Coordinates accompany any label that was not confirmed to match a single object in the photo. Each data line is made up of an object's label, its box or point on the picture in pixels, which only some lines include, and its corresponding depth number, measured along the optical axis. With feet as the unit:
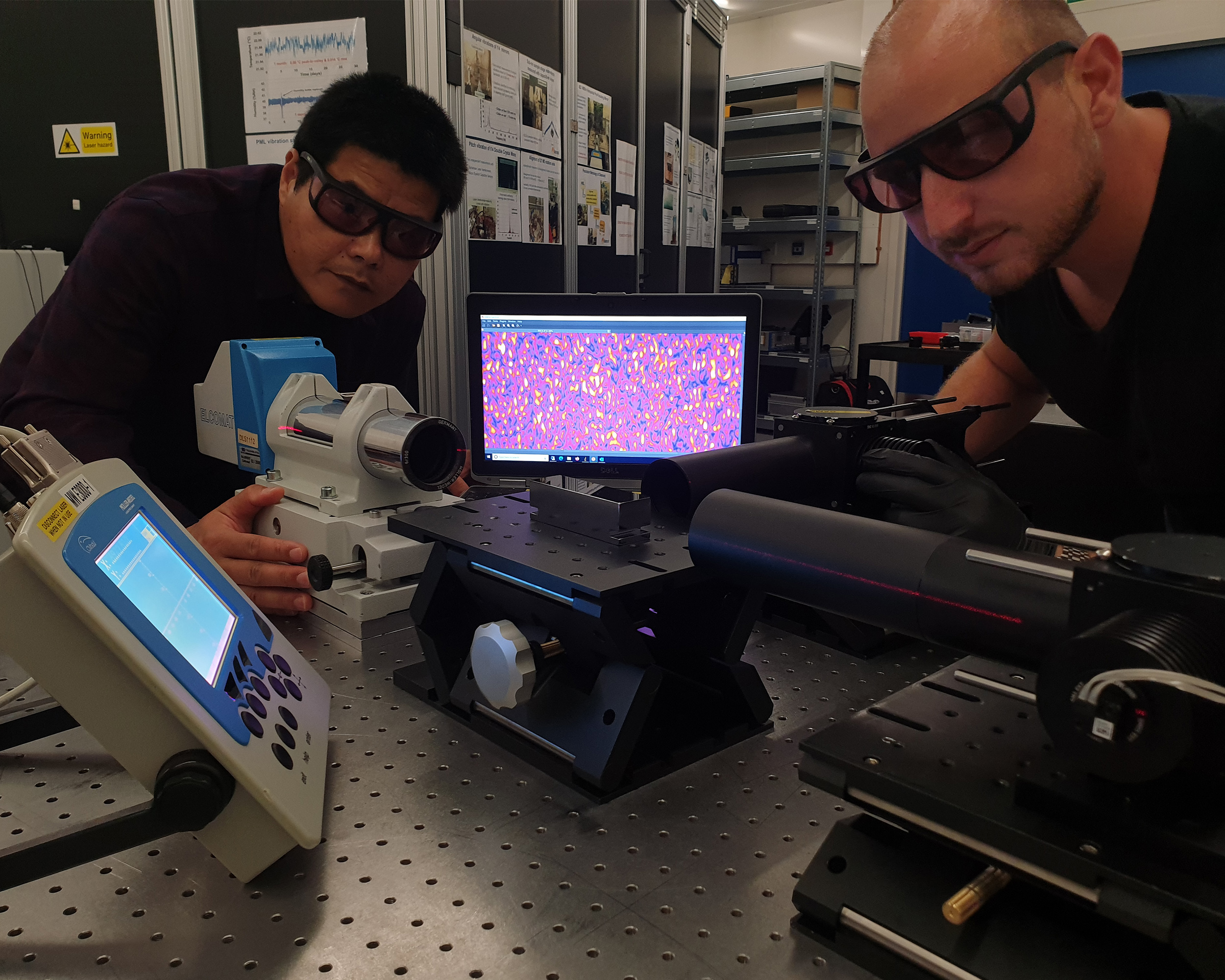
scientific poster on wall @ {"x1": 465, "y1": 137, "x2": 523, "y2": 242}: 7.02
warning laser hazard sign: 6.82
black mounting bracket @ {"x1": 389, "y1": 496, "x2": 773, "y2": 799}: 2.20
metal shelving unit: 16.08
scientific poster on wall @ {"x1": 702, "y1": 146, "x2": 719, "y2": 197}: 12.69
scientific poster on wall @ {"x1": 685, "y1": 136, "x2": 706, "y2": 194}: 11.78
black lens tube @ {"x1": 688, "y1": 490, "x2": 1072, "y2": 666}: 1.45
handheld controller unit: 1.62
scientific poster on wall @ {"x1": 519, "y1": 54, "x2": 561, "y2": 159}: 7.38
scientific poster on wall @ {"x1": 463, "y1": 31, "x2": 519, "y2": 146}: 6.72
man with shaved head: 2.63
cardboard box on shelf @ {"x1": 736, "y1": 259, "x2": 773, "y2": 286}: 18.12
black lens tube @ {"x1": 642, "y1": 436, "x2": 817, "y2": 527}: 2.33
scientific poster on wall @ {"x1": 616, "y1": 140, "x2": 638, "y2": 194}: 9.28
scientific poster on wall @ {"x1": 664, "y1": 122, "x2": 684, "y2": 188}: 10.74
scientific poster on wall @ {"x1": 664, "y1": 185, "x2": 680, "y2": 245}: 10.98
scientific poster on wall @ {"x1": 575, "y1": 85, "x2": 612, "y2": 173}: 8.34
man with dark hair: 4.25
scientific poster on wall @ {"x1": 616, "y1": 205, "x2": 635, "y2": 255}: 9.45
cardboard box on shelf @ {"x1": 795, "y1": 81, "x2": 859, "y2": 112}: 16.20
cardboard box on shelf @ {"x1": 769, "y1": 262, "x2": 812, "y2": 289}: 17.81
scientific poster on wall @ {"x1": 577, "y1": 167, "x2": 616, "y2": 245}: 8.56
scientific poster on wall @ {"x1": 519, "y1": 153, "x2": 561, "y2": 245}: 7.63
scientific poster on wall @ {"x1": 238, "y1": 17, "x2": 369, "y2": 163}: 6.43
